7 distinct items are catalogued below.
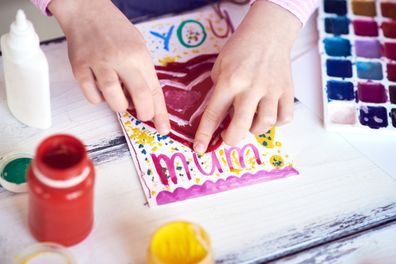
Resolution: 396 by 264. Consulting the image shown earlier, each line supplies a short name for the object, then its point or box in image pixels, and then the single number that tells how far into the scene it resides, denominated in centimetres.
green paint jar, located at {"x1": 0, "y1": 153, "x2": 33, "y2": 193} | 76
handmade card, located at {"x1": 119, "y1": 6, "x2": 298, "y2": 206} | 80
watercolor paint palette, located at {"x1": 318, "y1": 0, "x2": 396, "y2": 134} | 91
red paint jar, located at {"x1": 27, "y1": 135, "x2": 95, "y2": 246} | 61
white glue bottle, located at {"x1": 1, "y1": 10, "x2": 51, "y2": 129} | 73
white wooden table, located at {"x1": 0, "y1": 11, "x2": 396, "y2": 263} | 74
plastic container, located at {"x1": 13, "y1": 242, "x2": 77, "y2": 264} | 69
